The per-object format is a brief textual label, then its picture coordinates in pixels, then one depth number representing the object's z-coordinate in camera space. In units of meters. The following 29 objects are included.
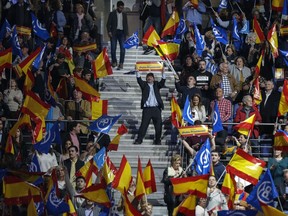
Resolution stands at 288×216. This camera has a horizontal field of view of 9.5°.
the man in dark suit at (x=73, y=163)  37.84
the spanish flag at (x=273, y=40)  42.59
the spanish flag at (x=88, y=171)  36.84
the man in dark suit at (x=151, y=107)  40.22
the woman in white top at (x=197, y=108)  39.56
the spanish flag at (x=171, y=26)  44.22
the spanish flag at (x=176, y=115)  39.41
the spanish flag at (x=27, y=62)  41.72
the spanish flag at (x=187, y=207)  35.16
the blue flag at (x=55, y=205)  35.00
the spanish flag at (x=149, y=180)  35.72
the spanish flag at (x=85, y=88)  40.41
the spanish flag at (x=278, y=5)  44.70
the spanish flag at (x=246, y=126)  38.91
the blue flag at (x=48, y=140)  38.34
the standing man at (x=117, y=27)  44.56
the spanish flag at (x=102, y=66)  42.00
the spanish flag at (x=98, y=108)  40.31
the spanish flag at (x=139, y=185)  35.03
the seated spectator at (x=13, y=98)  41.06
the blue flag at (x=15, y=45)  42.84
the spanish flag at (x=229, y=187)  35.41
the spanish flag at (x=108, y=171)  35.94
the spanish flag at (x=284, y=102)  39.78
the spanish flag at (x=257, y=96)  40.50
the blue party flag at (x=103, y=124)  39.16
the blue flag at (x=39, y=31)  44.41
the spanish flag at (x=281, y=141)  37.97
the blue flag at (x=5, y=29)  43.81
